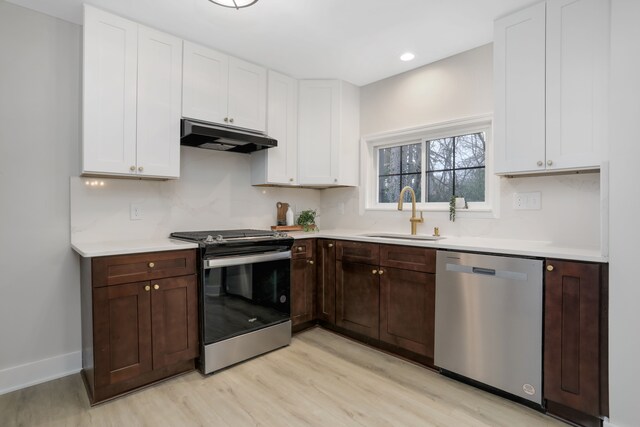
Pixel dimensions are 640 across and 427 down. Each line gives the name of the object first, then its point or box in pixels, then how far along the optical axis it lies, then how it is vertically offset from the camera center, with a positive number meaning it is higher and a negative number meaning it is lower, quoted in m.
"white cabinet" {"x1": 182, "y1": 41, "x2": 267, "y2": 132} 2.59 +1.02
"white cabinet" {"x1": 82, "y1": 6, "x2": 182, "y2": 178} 2.14 +0.78
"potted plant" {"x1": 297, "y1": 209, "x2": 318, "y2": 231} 3.42 -0.10
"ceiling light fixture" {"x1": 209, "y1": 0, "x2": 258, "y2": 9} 1.98 +1.25
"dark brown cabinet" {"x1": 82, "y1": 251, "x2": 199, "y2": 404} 1.94 -0.71
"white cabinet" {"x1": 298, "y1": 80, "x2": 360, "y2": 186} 3.34 +0.80
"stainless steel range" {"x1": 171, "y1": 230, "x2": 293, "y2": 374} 2.31 -0.62
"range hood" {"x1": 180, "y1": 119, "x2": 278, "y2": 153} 2.46 +0.58
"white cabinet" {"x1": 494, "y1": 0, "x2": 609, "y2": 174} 1.91 +0.78
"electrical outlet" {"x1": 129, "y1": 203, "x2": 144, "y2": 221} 2.58 -0.01
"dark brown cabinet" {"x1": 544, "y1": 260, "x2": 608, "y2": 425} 1.69 -0.66
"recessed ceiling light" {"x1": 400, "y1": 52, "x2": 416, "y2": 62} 2.83 +1.34
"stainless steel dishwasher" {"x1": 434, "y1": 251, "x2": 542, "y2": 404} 1.89 -0.66
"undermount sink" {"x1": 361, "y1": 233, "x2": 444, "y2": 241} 2.78 -0.21
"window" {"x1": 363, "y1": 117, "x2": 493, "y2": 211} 2.79 +0.45
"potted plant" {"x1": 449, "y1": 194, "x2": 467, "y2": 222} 2.81 +0.06
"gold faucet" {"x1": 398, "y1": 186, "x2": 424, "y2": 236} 2.95 -0.04
